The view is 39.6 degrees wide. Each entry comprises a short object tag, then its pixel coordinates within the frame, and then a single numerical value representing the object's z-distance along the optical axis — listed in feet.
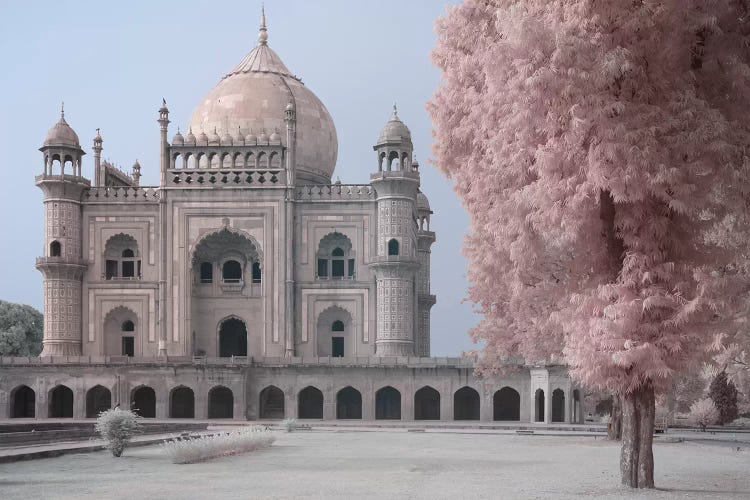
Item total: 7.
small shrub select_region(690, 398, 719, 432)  147.84
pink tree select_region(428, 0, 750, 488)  51.62
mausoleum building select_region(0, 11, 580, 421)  171.83
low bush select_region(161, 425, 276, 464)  71.41
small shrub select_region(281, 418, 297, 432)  122.31
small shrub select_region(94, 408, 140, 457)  77.30
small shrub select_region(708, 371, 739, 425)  147.43
